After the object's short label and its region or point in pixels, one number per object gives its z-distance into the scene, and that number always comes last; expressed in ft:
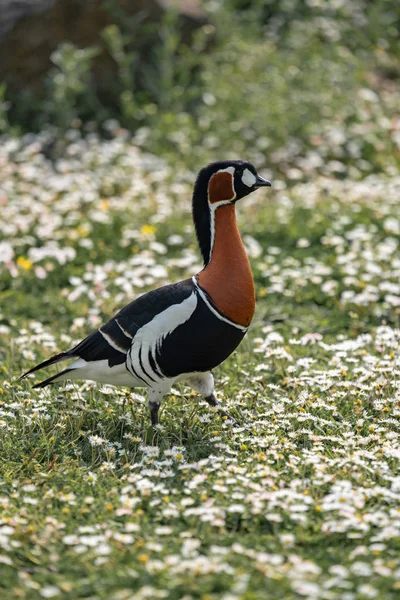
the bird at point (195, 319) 29.94
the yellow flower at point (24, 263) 47.15
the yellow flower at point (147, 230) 50.99
